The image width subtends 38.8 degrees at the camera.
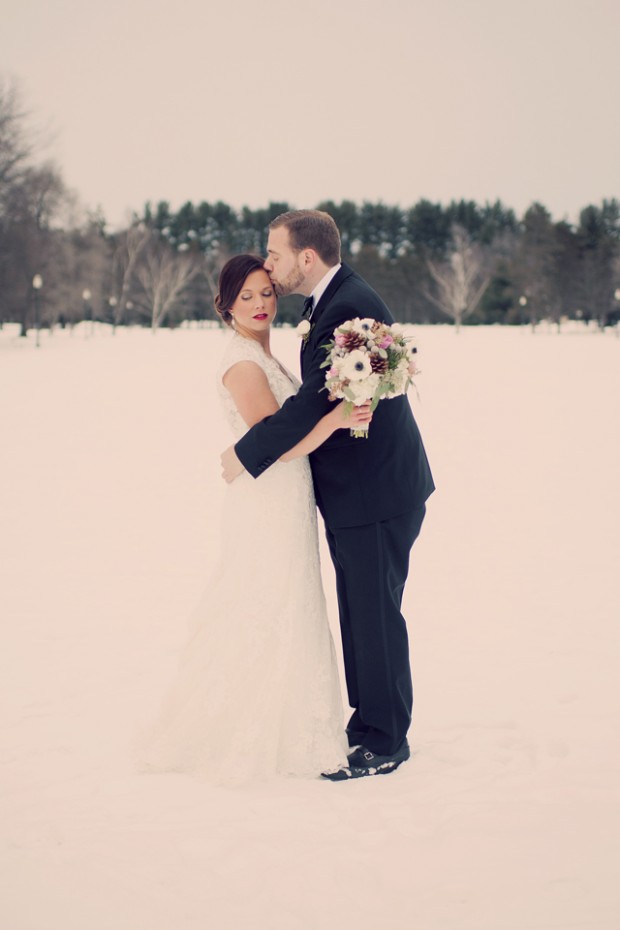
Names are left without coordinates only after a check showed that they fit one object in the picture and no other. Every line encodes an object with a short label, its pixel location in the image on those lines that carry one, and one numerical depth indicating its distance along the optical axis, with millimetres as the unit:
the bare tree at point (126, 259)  73562
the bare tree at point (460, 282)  67500
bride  3893
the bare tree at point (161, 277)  70062
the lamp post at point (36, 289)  43219
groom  3715
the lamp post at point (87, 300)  56075
